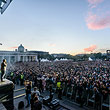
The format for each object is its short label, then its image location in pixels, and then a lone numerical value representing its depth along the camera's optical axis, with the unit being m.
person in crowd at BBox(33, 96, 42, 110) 3.93
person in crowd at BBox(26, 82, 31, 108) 6.39
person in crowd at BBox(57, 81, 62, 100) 7.95
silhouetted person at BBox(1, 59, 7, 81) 4.85
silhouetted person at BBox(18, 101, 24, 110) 4.62
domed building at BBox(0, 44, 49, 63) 73.81
